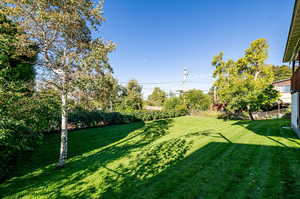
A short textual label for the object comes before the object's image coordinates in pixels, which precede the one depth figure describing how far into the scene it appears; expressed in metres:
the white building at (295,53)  4.83
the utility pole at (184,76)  24.09
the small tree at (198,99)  28.19
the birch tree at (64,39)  3.63
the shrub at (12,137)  2.39
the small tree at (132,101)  20.11
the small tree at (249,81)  14.69
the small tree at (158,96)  37.50
